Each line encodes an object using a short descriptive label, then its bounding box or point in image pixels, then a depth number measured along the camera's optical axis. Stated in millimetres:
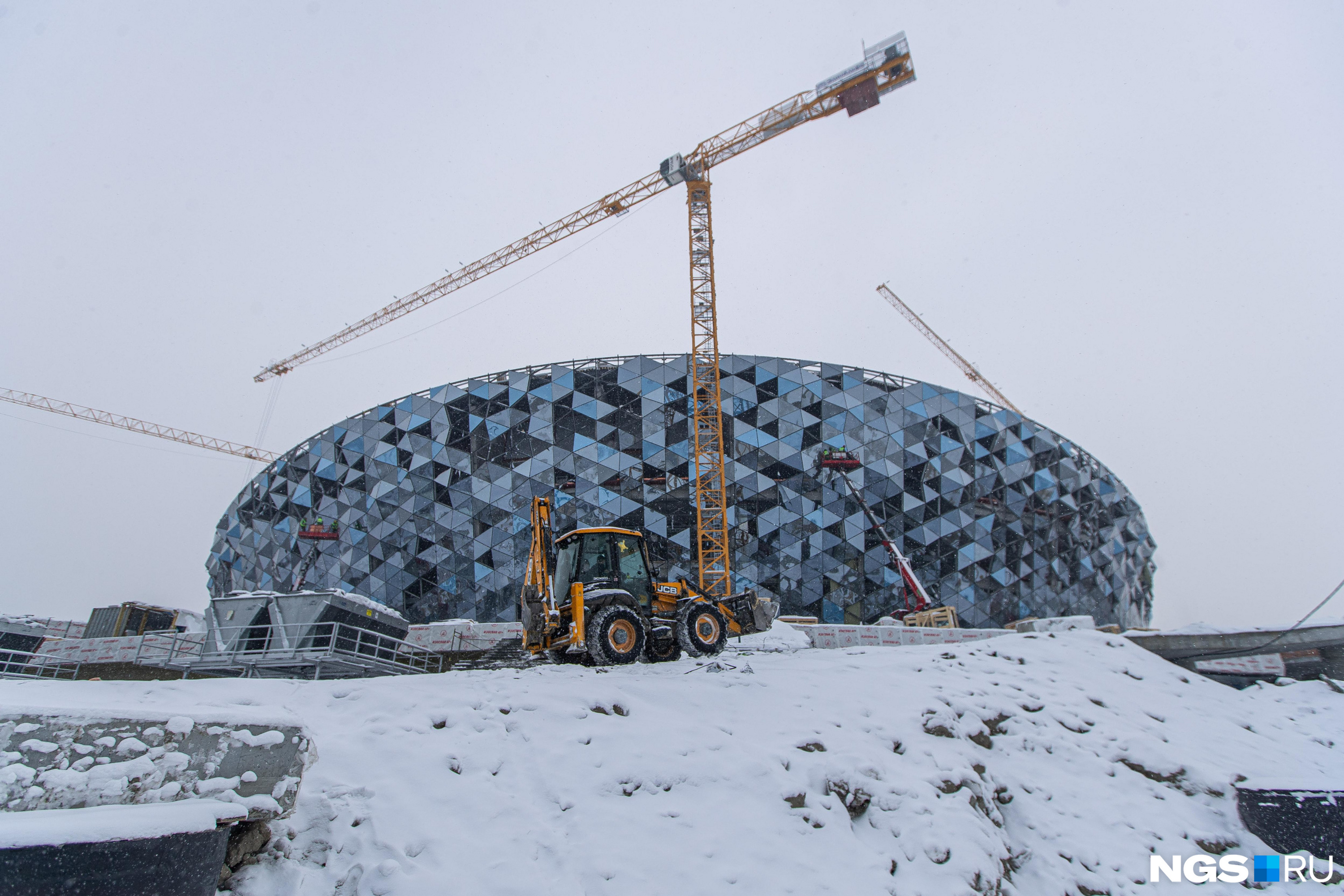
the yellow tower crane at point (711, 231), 32156
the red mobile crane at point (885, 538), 31469
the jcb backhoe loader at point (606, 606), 11773
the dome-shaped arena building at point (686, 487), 33562
